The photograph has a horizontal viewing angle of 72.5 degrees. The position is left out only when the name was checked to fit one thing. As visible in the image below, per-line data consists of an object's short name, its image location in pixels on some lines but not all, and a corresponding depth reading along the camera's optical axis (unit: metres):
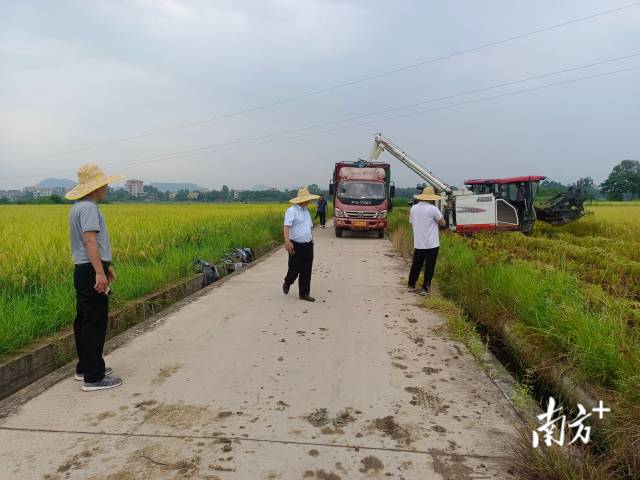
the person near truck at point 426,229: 6.75
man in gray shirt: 3.41
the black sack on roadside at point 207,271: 8.02
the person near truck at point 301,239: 6.43
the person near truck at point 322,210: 21.83
